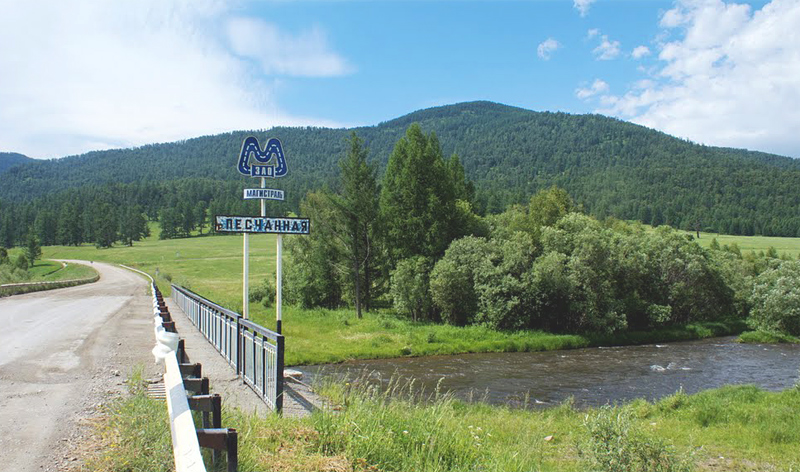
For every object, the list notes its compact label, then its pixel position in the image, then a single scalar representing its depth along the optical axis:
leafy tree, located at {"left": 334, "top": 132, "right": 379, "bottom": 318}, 39.44
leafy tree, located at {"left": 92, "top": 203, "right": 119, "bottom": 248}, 116.06
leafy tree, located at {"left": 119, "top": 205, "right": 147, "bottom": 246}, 122.94
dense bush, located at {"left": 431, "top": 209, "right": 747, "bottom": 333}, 35.62
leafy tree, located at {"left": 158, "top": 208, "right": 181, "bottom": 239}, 131.75
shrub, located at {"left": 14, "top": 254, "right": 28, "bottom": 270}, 70.00
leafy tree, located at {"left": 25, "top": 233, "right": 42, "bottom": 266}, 87.24
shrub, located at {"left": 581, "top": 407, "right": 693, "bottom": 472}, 6.64
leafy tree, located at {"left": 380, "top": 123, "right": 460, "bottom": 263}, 40.56
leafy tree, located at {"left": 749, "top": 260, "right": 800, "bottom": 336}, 37.94
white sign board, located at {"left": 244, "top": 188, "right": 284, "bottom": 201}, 12.41
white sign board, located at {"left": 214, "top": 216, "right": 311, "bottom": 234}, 11.67
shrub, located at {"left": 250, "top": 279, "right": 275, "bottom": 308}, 46.25
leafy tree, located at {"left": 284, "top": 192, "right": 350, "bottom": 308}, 40.66
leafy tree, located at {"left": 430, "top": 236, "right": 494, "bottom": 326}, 36.44
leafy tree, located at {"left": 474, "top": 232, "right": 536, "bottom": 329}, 34.75
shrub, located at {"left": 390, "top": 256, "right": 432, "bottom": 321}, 38.16
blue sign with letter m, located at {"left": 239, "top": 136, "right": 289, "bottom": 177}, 12.70
